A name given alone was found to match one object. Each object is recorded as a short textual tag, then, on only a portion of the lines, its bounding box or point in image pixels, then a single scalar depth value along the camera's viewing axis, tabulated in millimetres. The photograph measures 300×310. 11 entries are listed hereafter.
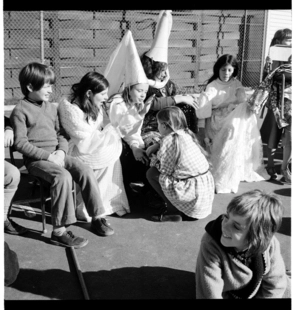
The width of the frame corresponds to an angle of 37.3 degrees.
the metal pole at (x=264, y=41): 9622
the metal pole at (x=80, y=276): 2779
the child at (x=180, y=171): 3750
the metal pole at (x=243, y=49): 9031
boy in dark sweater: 3375
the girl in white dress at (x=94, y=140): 3803
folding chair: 3553
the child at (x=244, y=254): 2303
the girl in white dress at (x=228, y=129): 4574
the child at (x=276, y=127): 4660
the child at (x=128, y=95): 4156
